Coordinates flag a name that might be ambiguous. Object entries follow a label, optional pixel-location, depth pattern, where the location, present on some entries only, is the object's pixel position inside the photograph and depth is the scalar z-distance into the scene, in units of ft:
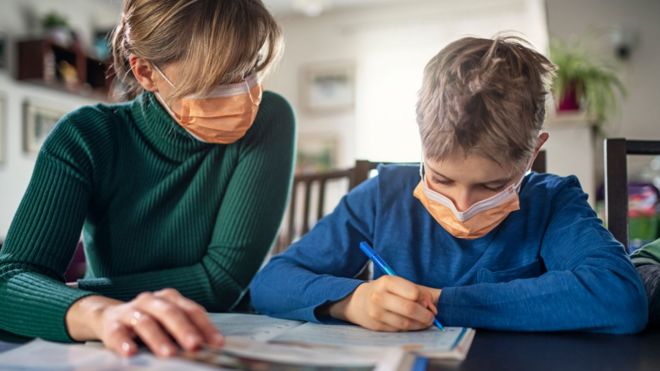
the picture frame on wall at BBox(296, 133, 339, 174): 17.21
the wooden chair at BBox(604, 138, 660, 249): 3.10
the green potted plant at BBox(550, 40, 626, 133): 8.39
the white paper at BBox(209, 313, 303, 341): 2.15
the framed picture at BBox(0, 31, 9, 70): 12.69
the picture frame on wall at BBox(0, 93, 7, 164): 12.67
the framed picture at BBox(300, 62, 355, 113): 17.26
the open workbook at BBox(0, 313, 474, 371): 1.61
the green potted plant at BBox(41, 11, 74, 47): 13.29
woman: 2.88
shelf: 12.83
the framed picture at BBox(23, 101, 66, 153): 13.29
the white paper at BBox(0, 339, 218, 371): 1.58
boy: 2.34
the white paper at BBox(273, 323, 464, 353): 1.99
